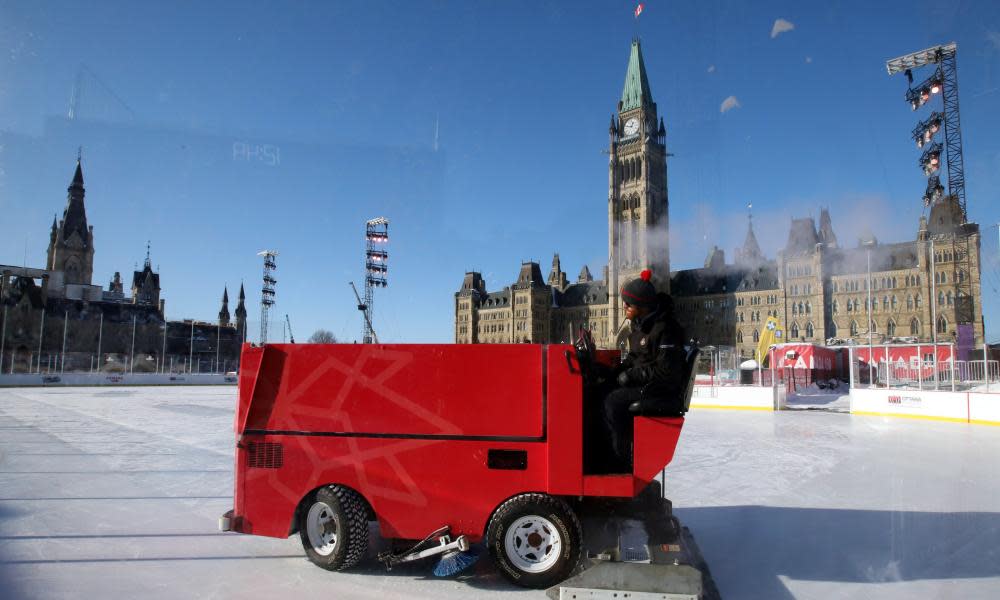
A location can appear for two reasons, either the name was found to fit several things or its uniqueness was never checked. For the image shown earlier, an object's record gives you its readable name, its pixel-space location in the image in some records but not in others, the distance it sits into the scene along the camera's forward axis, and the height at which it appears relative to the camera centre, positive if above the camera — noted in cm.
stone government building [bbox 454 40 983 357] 6450 +1037
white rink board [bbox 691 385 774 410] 2559 -206
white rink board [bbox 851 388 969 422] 1938 -179
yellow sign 3244 +92
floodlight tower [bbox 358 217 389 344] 5440 +897
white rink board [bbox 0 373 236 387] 4216 -259
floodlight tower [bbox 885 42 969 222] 3775 +1711
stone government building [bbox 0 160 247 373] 6731 +398
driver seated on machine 414 -15
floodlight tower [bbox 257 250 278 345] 7631 +863
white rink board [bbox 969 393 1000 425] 1787 -169
